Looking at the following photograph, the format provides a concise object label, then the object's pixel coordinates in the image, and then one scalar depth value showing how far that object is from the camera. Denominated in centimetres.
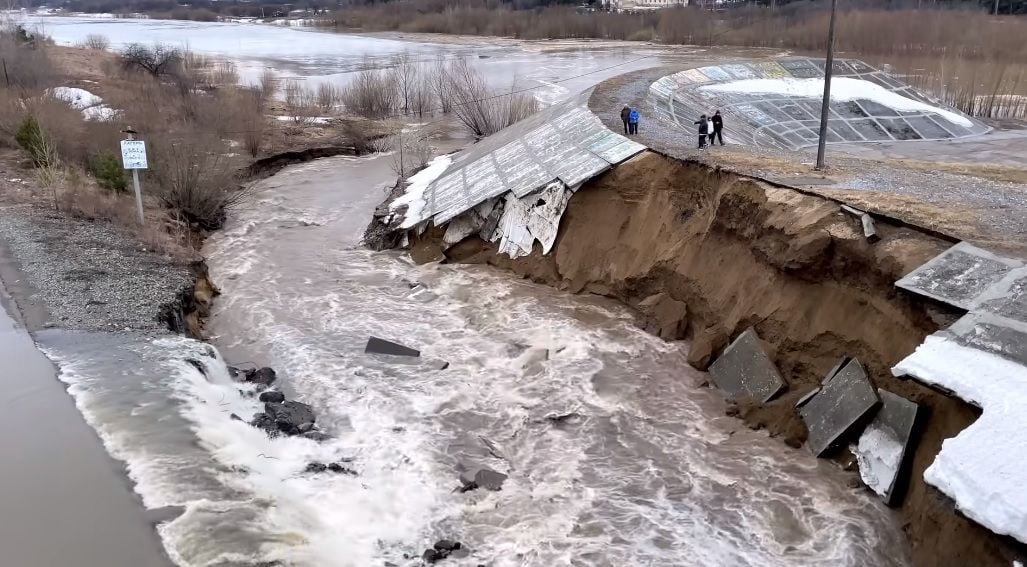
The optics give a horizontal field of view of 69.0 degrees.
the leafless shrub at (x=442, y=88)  4728
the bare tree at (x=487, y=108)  4034
